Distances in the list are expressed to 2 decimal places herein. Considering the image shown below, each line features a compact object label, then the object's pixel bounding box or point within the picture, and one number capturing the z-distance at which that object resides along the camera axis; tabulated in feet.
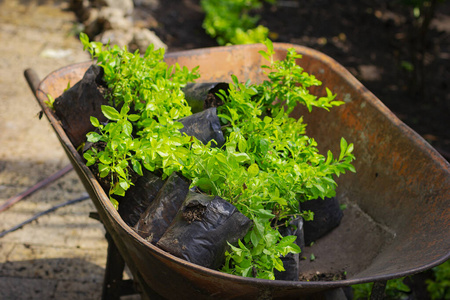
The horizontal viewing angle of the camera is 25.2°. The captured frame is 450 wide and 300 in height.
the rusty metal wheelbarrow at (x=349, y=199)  6.21
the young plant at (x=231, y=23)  16.02
